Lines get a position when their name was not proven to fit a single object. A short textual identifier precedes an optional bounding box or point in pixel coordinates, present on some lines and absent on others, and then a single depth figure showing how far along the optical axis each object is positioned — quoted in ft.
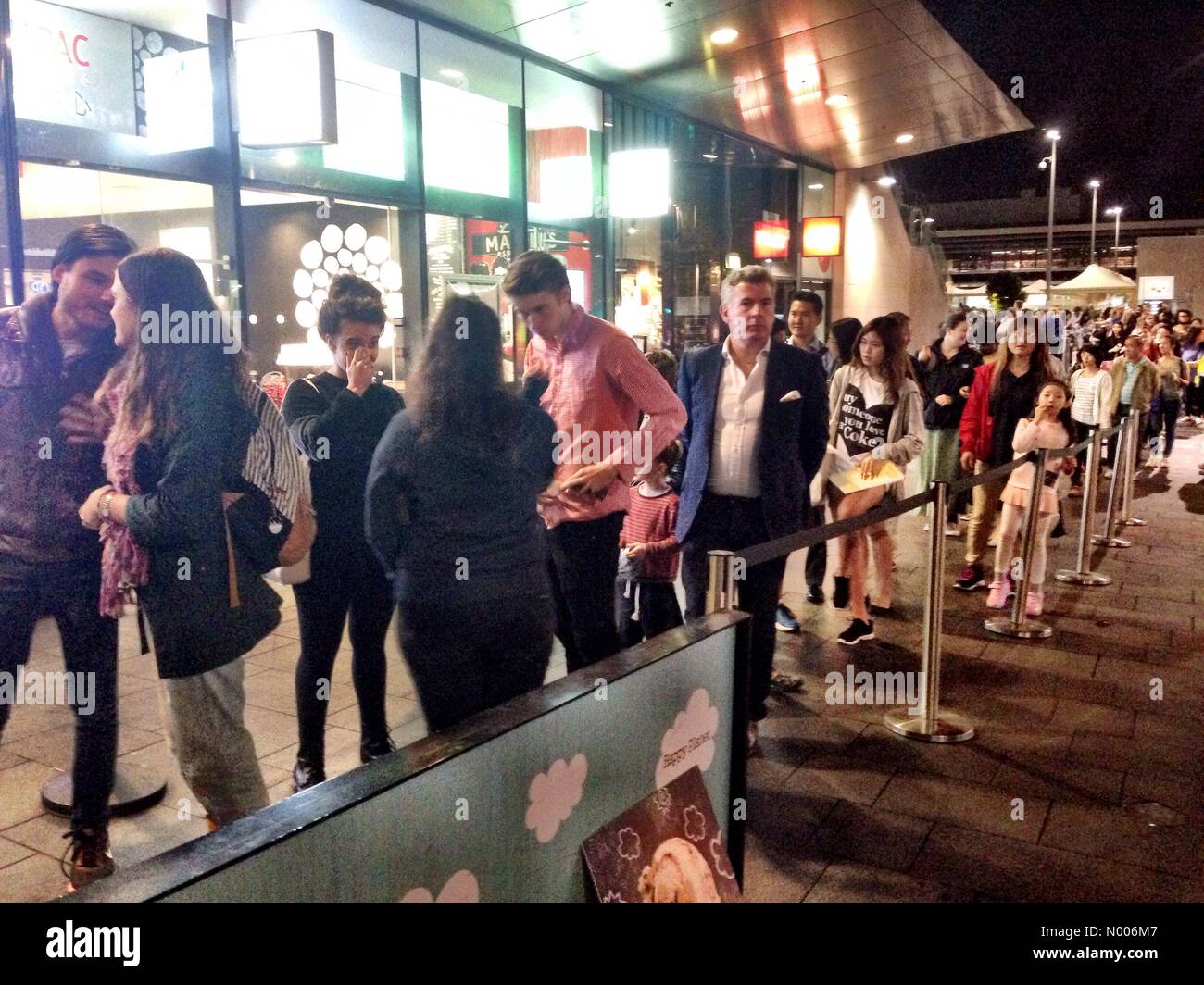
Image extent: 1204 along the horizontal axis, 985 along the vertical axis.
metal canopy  33.14
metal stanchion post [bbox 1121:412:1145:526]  34.14
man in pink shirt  12.13
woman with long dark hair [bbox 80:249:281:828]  8.79
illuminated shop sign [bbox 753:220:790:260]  55.57
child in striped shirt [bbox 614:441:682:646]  15.55
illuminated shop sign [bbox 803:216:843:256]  61.05
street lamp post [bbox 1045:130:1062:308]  93.79
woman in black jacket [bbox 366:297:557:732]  9.22
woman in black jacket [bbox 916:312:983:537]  29.01
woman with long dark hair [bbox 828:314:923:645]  20.24
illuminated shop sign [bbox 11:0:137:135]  21.77
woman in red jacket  23.71
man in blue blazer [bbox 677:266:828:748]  14.38
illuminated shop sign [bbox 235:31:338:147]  25.04
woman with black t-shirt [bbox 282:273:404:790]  12.28
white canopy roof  83.97
